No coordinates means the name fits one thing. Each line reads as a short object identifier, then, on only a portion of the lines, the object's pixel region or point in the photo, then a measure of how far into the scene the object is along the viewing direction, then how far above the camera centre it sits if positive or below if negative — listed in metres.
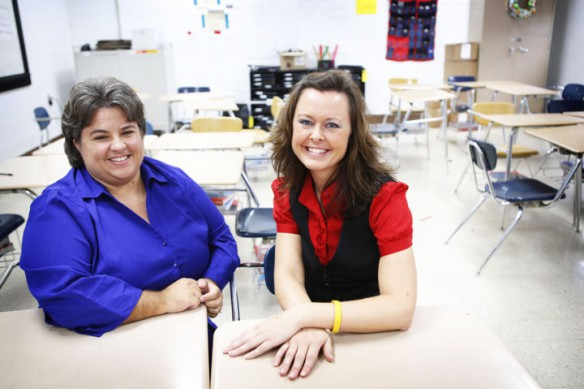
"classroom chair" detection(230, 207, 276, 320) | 2.35 -0.84
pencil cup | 7.15 -0.03
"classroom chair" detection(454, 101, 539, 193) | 4.01 -0.51
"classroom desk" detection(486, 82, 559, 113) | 5.50 -0.39
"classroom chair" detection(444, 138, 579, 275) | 2.88 -0.85
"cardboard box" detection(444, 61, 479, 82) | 7.31 -0.14
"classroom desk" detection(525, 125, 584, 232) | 2.97 -0.56
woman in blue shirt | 1.13 -0.45
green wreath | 7.02 +0.72
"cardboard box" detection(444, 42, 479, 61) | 7.17 +0.12
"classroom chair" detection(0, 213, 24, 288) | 2.45 -0.85
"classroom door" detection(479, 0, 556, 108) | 7.04 +0.22
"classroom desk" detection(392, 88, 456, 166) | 4.98 -0.39
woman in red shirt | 1.06 -0.44
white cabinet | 6.65 -0.03
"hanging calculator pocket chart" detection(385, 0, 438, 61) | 7.17 +0.46
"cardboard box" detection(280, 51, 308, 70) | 6.81 +0.05
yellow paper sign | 7.14 +0.82
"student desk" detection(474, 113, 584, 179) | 3.54 -0.51
